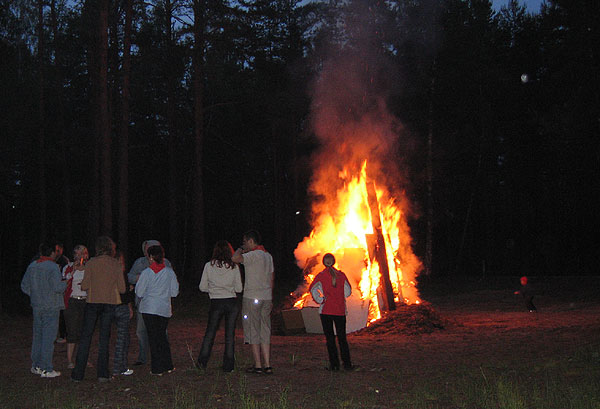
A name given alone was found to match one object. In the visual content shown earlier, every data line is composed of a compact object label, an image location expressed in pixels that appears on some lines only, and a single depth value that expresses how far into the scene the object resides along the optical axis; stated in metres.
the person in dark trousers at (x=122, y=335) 8.82
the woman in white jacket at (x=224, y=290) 9.00
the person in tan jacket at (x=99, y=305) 8.55
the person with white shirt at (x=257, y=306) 8.81
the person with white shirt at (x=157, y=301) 8.71
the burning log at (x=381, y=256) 15.01
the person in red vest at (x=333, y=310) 9.27
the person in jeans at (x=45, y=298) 8.74
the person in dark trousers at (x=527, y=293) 17.84
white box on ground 14.60
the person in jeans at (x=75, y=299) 9.38
